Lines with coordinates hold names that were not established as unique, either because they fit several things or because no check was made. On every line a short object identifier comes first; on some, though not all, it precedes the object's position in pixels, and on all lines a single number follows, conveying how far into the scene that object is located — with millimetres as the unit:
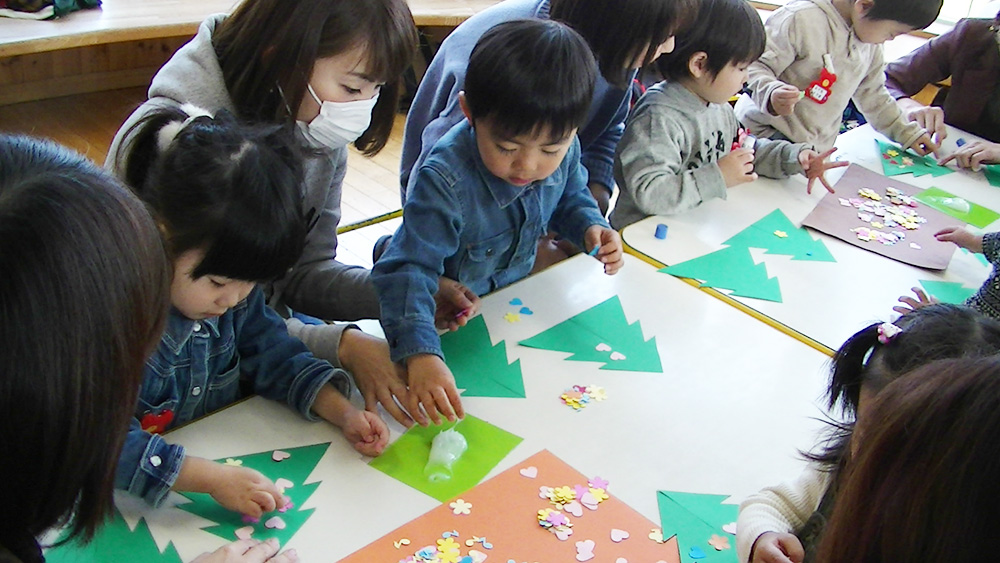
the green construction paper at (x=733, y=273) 1512
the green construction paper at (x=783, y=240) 1666
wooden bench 2740
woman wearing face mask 1236
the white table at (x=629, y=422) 962
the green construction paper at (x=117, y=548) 849
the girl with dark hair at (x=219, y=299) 924
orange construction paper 922
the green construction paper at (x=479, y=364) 1188
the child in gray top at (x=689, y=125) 1738
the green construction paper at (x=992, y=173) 2168
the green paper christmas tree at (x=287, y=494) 916
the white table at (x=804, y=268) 1464
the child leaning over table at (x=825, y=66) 2158
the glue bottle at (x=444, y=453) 1022
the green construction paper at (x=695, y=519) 975
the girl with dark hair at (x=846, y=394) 912
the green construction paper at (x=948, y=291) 1585
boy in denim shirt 1194
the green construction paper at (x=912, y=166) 2152
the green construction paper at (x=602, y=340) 1274
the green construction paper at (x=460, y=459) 1007
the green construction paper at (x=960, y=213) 1928
